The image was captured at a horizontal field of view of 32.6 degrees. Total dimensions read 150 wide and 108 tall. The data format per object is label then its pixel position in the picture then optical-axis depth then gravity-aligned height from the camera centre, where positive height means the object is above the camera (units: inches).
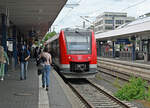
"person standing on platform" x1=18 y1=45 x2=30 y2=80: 457.6 -13.1
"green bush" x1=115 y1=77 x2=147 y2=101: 404.5 -67.7
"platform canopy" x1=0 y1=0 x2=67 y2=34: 504.4 +93.9
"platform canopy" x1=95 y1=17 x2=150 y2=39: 871.2 +74.0
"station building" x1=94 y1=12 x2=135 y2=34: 4596.5 +549.1
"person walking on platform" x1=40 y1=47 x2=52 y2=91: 372.5 -21.1
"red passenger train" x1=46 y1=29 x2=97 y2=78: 541.0 -8.1
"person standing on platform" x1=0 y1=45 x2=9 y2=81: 437.2 -17.4
